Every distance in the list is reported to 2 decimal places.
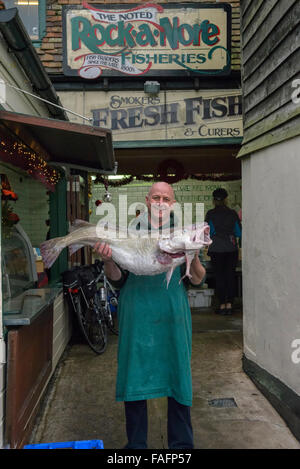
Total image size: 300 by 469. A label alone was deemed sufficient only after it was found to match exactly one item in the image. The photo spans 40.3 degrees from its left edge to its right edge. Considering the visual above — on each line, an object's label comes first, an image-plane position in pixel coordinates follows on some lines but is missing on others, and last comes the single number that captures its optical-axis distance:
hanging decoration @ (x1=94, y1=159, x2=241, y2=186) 9.09
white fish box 8.13
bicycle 5.31
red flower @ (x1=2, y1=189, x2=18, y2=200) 3.57
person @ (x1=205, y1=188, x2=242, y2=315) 7.40
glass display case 3.68
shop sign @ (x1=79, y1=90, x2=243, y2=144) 6.91
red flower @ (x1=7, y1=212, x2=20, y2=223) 3.99
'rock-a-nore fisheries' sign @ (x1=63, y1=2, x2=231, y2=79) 6.69
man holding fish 2.68
